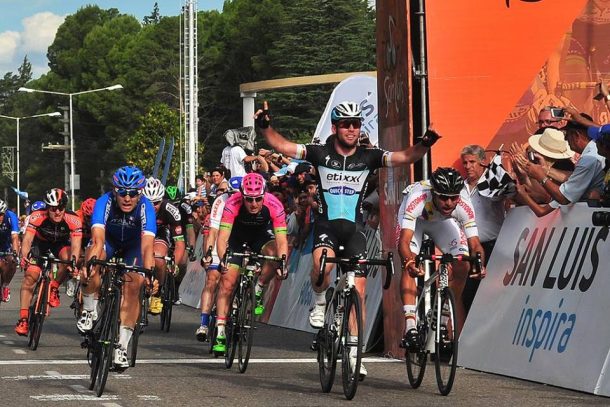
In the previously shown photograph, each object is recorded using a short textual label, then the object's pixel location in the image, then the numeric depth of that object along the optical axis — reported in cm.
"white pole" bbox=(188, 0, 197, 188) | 5901
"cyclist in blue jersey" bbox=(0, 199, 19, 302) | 2070
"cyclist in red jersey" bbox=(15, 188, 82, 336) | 1794
